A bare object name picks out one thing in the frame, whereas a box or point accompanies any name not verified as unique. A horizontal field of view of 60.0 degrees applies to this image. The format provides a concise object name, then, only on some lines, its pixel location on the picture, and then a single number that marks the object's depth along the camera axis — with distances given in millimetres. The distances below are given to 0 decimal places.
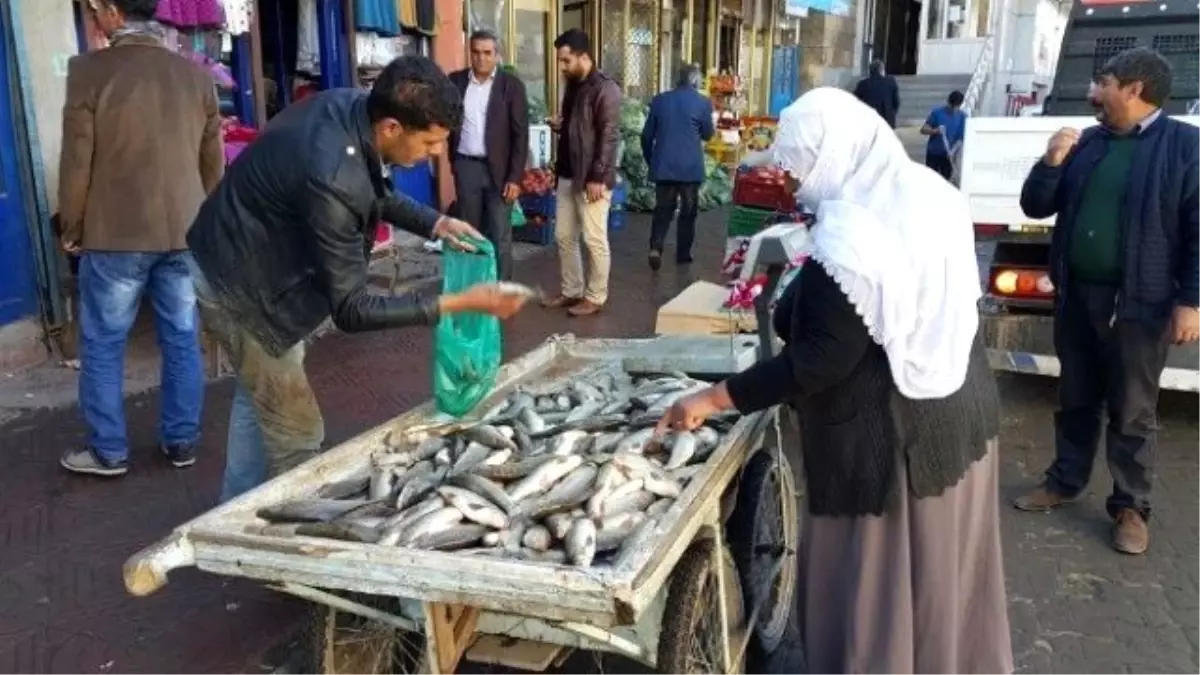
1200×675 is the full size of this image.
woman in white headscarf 2543
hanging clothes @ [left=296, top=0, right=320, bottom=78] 9250
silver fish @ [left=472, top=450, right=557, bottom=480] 3021
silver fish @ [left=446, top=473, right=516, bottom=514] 2830
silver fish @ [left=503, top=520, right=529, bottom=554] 2621
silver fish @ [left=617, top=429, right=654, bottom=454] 3234
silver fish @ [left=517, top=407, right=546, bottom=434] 3533
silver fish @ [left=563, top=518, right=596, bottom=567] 2492
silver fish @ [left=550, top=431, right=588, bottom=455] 3247
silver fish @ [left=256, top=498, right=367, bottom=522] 2727
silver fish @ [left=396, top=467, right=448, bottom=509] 2885
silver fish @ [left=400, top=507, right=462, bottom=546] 2596
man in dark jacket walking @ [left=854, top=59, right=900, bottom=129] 15430
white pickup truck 5457
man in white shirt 7699
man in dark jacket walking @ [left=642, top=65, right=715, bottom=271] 10031
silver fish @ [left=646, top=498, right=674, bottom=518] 2746
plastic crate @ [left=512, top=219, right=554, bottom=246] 11227
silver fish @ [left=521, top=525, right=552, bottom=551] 2625
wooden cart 2293
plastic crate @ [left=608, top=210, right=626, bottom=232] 12258
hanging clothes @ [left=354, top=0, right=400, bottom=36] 9531
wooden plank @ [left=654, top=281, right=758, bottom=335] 5750
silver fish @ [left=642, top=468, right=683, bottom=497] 2914
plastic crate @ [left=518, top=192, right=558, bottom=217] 11023
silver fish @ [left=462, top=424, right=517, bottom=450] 3328
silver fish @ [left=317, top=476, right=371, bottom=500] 3019
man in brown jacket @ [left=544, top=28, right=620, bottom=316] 7910
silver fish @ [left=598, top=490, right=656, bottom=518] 2793
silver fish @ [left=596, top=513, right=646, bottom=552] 2611
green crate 8938
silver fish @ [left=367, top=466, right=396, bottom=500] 2977
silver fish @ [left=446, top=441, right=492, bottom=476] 3105
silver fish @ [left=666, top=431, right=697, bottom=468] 3156
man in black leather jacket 3109
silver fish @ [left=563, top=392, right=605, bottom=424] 3611
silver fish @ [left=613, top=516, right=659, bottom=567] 2394
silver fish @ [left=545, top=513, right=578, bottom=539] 2648
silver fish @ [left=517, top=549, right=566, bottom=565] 2531
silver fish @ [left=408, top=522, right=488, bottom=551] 2582
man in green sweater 4043
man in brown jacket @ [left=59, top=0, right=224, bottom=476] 4586
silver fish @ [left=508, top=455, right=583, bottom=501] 2939
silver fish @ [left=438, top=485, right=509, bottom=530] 2715
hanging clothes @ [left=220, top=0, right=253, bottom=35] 7590
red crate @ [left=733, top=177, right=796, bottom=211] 8812
